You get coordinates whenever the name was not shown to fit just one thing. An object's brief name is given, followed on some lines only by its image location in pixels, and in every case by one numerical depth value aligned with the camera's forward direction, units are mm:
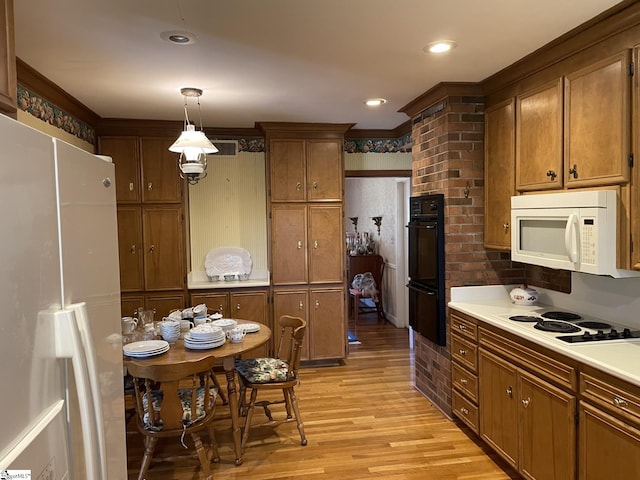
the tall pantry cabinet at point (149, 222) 4555
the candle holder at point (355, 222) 7441
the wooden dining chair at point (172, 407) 2433
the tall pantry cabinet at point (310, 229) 4711
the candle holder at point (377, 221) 7238
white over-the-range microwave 2232
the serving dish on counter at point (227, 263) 4949
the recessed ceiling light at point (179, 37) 2382
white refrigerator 684
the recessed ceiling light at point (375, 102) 3793
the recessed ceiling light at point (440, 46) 2543
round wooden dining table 2697
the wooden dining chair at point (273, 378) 3146
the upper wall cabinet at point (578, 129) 2221
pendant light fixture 3148
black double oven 3504
